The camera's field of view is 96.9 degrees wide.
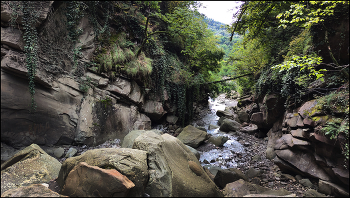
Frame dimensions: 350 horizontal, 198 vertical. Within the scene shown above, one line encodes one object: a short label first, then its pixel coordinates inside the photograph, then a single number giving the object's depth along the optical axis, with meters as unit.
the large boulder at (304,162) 4.28
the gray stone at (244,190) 3.40
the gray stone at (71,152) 5.22
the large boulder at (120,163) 3.13
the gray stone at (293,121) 5.57
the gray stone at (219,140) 8.52
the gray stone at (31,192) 2.71
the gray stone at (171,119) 10.77
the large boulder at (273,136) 6.77
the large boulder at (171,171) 3.34
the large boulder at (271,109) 7.68
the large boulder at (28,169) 3.16
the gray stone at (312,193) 3.82
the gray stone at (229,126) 10.79
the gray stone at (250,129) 10.15
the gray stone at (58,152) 5.05
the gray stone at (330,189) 3.63
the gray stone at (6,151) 4.05
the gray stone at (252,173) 5.42
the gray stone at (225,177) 4.51
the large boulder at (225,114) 13.58
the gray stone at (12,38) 4.28
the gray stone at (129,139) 5.84
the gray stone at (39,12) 4.31
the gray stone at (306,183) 4.36
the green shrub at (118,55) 7.58
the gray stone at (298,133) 4.86
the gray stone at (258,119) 9.29
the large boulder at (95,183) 2.80
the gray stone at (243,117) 11.80
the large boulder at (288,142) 4.86
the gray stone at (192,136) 8.39
